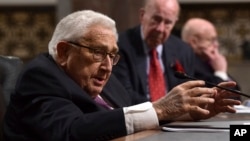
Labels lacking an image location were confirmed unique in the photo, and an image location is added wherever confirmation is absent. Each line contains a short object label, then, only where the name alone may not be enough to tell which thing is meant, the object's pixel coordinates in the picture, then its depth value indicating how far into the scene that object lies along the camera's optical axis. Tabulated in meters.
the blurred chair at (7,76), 3.98
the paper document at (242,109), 4.03
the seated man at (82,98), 3.13
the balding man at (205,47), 6.56
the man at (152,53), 5.36
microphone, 3.38
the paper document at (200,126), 3.18
